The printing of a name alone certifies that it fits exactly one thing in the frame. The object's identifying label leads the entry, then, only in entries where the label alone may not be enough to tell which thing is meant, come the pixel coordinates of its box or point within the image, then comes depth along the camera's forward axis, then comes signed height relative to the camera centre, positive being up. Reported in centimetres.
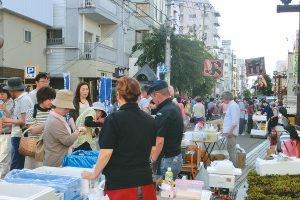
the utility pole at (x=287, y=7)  915 +167
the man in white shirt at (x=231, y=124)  1002 -94
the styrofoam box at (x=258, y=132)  1991 -226
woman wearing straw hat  512 -61
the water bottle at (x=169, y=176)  514 -112
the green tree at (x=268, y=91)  8450 -128
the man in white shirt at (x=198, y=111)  2123 -135
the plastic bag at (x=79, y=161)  493 -91
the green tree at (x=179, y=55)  2892 +199
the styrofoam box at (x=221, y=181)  704 -161
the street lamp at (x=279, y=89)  3384 -35
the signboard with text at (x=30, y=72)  1698 +43
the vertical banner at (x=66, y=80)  1603 +10
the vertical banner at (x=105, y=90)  1520 -24
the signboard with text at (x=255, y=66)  3350 +146
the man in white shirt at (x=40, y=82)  719 +2
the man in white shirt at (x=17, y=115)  681 -54
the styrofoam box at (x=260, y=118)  2262 -179
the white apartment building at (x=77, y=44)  2520 +236
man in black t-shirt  521 -57
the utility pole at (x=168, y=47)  2252 +200
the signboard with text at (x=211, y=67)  2818 +115
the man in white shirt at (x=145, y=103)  1155 -54
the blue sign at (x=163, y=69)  2170 +76
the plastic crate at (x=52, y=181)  363 -87
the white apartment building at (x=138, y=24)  3641 +530
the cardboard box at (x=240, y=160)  1103 -196
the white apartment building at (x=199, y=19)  10025 +1646
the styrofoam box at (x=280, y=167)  580 -114
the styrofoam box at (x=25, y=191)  311 -82
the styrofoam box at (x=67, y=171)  413 -88
